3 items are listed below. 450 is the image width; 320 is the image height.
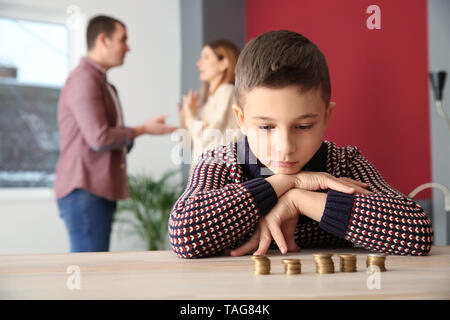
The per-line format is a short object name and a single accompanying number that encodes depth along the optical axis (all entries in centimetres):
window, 394
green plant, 376
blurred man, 201
